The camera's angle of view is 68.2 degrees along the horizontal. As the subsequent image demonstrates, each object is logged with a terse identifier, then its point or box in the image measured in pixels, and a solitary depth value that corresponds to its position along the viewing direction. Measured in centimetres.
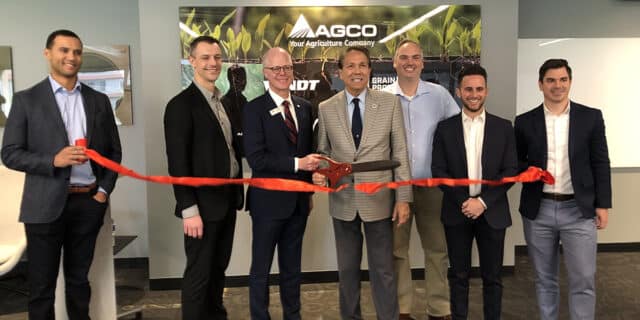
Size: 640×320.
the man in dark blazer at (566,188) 256
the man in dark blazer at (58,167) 248
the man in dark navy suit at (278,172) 265
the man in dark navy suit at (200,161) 262
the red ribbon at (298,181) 256
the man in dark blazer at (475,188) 266
